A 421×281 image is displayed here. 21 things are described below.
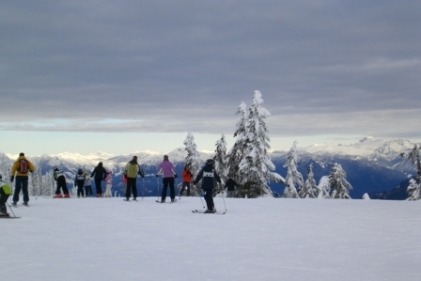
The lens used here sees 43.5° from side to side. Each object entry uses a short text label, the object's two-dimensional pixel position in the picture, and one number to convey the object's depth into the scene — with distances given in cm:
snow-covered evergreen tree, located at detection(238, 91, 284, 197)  4322
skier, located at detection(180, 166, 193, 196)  3622
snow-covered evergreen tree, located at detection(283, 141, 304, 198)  5062
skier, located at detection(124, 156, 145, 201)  2733
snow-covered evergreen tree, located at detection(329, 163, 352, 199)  5447
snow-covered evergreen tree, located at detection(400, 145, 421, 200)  3984
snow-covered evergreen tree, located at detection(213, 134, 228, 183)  5099
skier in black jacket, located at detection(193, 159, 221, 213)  2152
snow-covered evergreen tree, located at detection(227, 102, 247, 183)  4606
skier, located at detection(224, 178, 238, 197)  3167
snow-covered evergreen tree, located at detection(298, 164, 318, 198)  5697
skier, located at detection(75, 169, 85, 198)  3509
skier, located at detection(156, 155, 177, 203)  2561
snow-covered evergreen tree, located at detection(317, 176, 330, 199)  5424
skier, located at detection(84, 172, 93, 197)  3524
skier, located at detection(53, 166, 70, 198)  3190
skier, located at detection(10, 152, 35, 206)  2303
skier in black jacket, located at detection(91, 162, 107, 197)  3200
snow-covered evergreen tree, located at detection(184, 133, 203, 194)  5347
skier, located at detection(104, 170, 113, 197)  3466
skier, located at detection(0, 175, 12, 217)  1861
